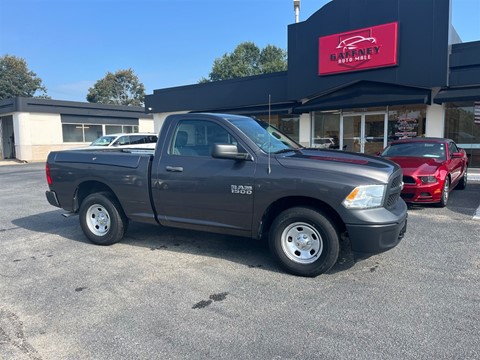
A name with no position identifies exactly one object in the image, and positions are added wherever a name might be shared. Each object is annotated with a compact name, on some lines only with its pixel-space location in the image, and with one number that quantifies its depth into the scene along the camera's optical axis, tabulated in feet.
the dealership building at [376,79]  43.16
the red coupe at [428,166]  25.38
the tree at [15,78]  189.16
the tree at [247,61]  192.13
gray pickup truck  13.39
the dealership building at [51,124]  89.97
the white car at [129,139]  55.31
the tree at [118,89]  234.79
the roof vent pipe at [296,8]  58.03
